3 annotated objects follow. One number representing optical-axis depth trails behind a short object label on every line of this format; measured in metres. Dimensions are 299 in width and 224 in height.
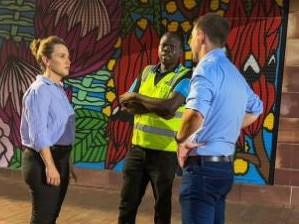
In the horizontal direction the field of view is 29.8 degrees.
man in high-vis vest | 4.08
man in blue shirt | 3.06
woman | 3.41
